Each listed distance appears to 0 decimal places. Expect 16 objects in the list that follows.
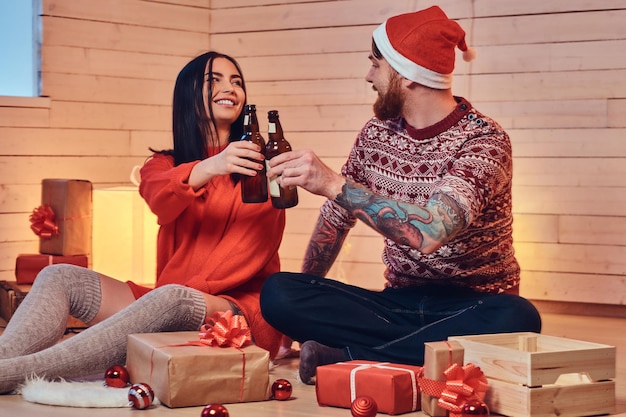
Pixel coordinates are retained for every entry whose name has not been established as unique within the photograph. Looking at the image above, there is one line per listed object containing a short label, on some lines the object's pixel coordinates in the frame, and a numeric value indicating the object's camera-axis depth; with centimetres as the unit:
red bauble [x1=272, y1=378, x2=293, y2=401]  236
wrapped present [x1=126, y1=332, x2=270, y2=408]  226
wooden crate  213
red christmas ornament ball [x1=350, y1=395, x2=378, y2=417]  215
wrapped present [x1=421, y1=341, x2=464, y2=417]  220
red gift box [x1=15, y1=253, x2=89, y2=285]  383
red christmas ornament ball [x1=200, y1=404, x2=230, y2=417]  202
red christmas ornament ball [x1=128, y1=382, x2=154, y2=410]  224
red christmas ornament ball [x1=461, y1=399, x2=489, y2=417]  209
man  240
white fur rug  227
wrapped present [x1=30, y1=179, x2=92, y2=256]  395
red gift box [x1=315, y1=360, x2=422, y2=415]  224
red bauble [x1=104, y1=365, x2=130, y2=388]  240
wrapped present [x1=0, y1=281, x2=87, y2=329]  346
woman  245
